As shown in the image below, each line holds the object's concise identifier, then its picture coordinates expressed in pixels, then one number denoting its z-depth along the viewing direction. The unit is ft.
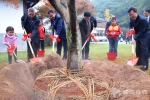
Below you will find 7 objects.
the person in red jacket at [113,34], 26.63
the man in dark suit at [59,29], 22.31
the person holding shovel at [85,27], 24.27
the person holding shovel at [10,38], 22.59
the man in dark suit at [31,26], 20.16
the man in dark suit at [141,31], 18.00
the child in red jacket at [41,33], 25.46
